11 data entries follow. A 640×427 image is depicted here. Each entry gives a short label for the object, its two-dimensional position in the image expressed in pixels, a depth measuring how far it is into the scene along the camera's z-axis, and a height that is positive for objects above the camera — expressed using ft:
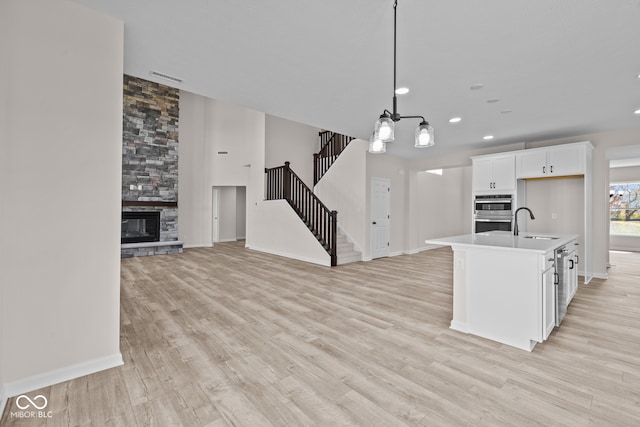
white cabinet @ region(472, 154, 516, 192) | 19.44 +2.94
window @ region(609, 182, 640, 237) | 28.43 +0.85
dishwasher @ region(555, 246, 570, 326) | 9.93 -2.34
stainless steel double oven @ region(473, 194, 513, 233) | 19.40 +0.22
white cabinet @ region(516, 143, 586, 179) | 17.01 +3.35
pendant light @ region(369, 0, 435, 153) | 8.05 +2.39
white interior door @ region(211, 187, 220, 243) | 34.14 -0.66
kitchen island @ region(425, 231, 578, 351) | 8.52 -2.32
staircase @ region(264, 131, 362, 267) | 21.62 +0.95
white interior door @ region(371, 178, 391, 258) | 23.39 -0.16
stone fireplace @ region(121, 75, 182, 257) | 24.63 +3.87
